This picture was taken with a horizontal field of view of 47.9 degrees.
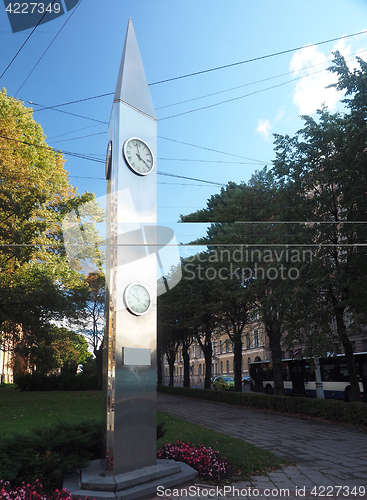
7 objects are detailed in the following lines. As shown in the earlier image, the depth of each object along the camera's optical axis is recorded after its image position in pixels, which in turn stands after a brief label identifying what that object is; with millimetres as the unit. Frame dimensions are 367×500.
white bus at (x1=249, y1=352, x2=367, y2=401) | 24094
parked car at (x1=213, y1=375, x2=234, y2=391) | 43669
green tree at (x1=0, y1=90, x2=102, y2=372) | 20531
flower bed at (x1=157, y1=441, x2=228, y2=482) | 6832
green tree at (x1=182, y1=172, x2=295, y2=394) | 17656
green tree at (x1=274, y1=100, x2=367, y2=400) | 14547
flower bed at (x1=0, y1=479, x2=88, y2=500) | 5067
